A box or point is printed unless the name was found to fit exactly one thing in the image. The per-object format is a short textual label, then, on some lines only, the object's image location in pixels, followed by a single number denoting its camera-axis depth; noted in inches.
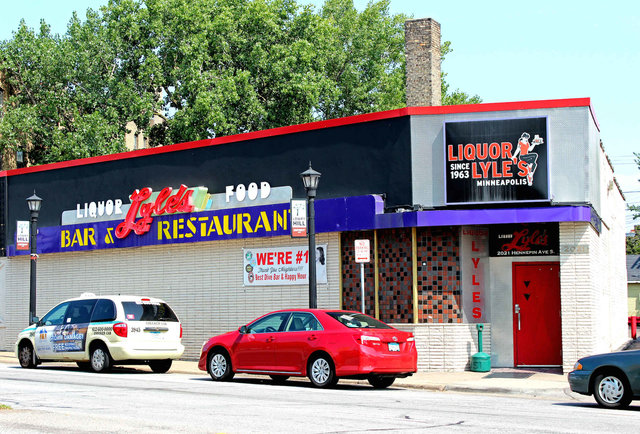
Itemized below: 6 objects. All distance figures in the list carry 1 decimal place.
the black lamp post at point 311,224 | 758.5
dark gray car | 513.7
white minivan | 772.6
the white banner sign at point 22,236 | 1095.0
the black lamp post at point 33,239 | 1030.4
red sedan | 619.8
